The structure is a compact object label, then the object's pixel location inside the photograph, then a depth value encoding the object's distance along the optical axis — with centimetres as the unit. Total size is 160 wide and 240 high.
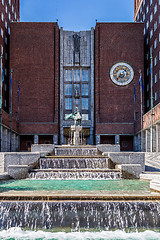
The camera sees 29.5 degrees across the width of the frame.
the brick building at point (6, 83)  3784
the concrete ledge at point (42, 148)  2161
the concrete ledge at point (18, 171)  1372
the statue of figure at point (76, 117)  2872
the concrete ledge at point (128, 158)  1518
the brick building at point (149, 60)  3569
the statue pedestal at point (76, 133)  2842
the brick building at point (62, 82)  4625
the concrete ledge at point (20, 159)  1511
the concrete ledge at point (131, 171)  1385
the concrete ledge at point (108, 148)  2197
